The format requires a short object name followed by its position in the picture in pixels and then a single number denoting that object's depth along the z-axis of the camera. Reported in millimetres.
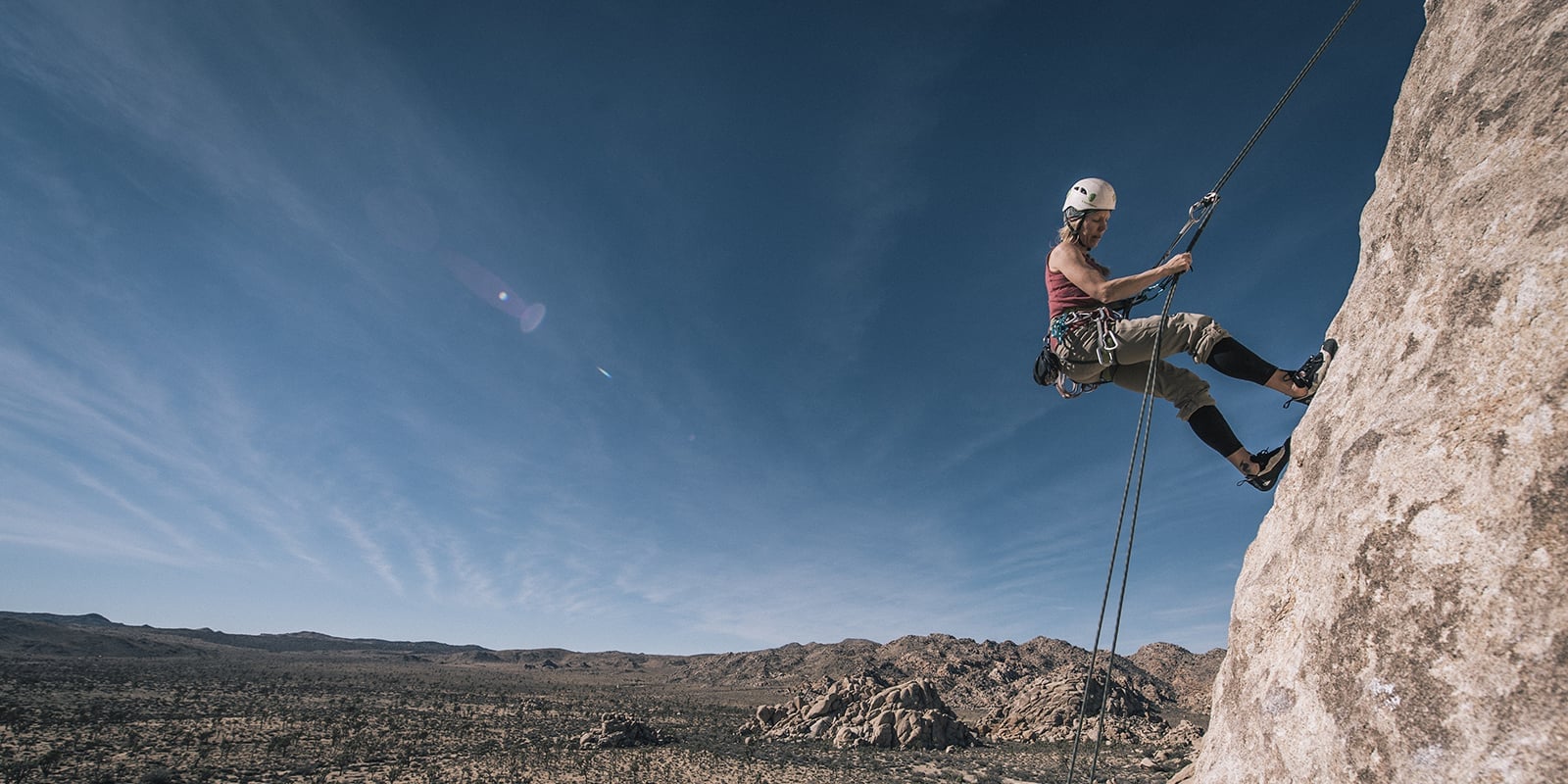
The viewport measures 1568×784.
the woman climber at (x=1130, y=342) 4484
